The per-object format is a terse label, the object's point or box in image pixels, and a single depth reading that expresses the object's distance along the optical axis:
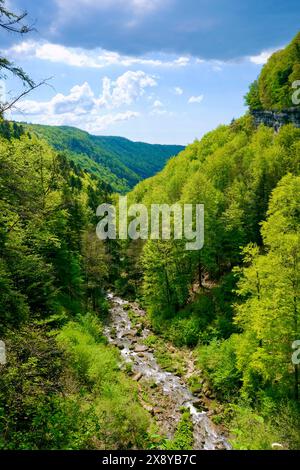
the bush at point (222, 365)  28.30
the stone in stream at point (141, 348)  37.25
